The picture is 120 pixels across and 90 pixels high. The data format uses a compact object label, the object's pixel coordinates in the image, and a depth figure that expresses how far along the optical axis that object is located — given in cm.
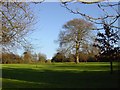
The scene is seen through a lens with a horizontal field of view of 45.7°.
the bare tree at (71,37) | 2243
